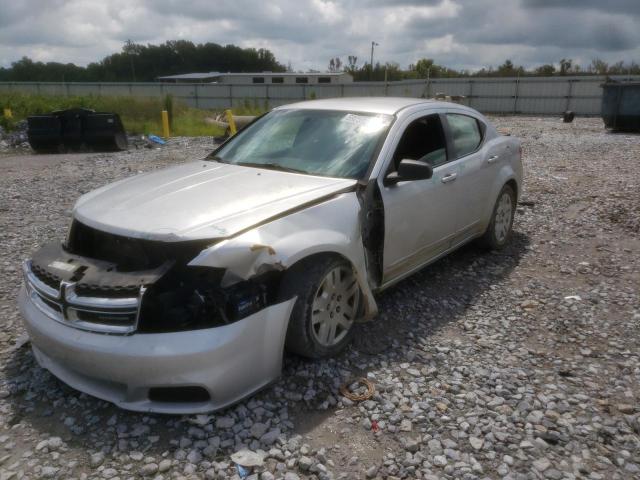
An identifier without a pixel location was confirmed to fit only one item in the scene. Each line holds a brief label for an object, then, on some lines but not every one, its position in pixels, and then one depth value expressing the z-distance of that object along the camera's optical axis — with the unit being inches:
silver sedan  104.6
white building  2126.1
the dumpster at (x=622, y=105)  667.4
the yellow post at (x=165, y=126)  667.4
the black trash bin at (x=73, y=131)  560.4
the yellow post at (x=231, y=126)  608.5
